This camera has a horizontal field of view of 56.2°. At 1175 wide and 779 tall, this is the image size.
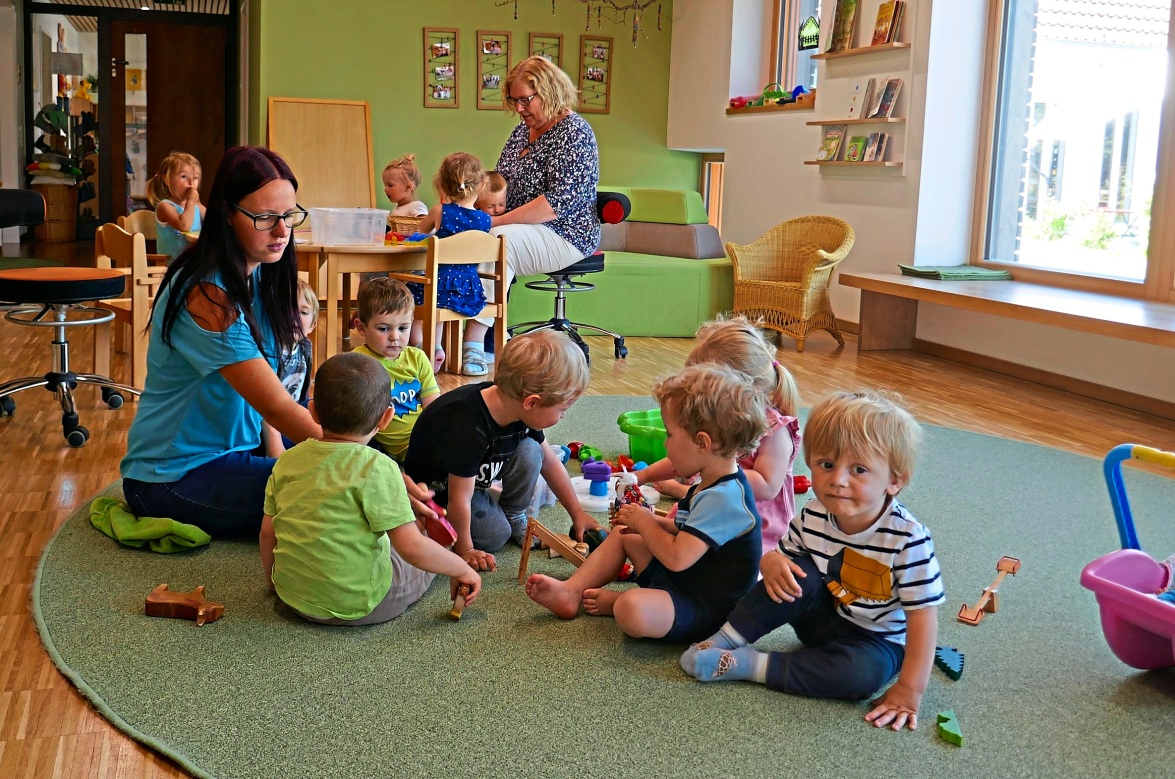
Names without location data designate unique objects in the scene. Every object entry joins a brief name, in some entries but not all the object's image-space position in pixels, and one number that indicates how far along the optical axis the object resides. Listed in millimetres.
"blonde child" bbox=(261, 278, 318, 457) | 2674
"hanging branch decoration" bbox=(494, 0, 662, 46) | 8477
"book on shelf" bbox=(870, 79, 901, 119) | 5879
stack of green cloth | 5441
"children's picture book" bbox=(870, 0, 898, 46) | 5848
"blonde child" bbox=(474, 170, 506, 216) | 4973
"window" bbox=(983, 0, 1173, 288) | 4930
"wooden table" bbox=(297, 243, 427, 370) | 4035
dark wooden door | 11352
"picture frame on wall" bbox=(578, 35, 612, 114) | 8555
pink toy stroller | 1787
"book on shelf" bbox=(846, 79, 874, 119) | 6090
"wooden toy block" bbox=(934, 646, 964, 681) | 1896
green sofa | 6129
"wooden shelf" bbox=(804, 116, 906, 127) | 5863
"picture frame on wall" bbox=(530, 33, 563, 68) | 8414
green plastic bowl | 3148
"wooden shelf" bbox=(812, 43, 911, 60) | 5832
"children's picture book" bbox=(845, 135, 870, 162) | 6145
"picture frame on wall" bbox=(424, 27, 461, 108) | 8266
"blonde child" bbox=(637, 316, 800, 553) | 2281
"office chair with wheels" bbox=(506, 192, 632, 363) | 5094
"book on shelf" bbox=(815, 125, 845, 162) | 6328
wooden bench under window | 4117
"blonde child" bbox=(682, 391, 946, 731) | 1718
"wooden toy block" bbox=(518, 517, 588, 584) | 2303
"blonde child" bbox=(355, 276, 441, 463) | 2885
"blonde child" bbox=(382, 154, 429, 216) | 5473
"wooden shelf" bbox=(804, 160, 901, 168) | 5930
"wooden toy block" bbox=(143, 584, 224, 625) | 2049
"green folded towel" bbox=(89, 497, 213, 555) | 2414
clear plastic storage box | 4074
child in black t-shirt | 2133
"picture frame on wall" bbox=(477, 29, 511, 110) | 8336
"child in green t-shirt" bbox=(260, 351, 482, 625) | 1927
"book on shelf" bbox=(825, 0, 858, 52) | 6199
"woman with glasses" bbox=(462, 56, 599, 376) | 4711
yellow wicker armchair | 5855
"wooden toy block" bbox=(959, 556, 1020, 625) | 2148
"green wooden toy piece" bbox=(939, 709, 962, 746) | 1664
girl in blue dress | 4527
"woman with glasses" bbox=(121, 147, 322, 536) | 2285
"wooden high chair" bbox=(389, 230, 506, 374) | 4297
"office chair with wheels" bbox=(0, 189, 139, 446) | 3404
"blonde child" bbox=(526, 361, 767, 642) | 1886
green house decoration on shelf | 6988
